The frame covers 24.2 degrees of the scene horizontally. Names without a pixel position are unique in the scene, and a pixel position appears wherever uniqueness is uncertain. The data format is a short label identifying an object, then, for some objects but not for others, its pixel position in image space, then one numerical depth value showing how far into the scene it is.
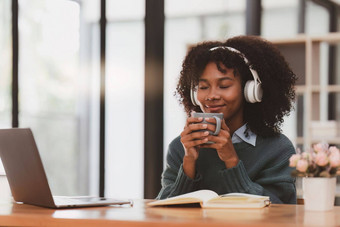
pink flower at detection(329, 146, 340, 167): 2.24
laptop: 2.23
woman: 2.58
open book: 2.24
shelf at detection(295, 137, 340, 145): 6.07
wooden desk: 1.96
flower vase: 2.23
